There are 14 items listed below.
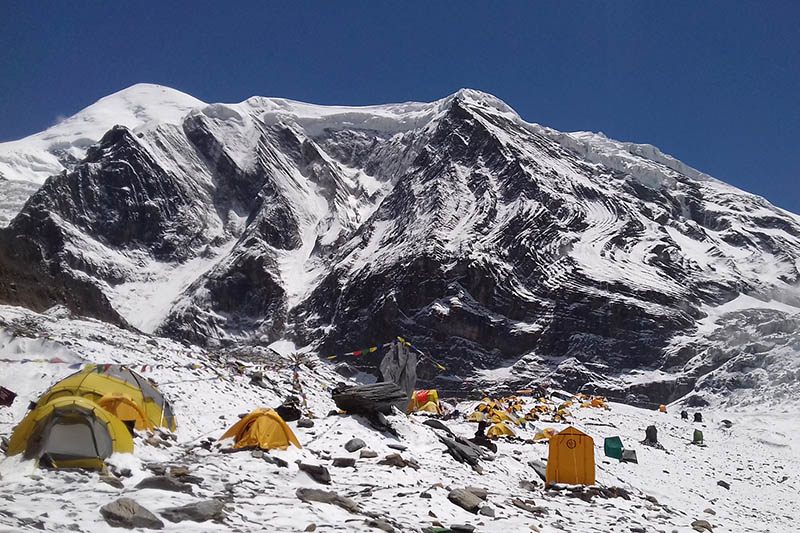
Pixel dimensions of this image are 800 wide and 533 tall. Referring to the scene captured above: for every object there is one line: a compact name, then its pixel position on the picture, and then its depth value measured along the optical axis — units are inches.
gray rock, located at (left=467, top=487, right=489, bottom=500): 522.2
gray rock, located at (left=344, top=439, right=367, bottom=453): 601.9
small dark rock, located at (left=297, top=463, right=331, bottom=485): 498.6
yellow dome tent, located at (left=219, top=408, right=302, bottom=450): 577.0
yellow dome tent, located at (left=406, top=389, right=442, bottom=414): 1296.8
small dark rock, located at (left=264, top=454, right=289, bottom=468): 535.8
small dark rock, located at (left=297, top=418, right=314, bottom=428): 660.1
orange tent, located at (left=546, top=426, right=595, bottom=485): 702.5
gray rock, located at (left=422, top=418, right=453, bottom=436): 801.6
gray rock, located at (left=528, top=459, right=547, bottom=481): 745.0
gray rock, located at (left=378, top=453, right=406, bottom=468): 565.0
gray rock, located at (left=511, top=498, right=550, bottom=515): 526.9
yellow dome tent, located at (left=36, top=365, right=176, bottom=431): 609.6
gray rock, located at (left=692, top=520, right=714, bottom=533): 581.0
